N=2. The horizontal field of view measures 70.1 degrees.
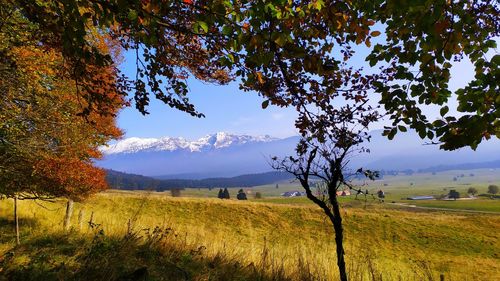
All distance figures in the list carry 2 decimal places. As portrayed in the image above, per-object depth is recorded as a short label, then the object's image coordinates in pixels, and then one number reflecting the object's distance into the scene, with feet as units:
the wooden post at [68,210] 53.04
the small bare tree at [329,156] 19.44
